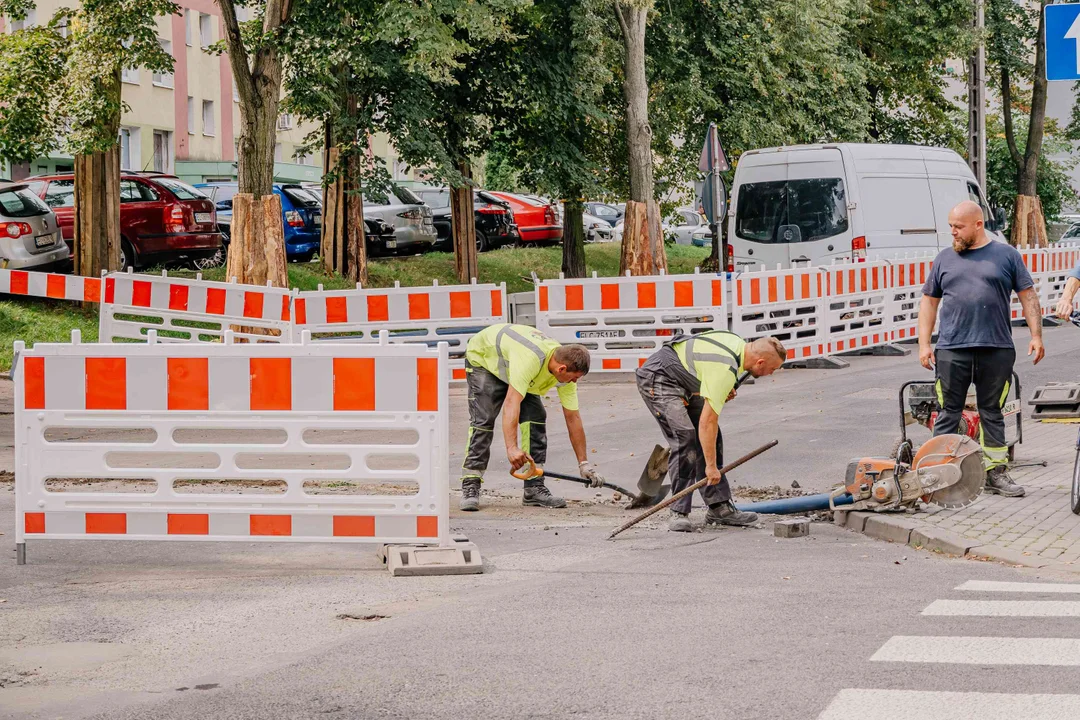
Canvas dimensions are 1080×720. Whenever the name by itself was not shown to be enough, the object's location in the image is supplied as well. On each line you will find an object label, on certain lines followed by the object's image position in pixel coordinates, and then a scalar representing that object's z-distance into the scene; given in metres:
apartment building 44.91
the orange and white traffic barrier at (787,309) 18.03
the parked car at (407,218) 28.75
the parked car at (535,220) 34.00
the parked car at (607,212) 43.73
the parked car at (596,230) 40.34
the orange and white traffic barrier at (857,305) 19.45
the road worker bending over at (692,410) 8.34
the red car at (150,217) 22.72
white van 20.64
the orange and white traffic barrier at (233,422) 7.62
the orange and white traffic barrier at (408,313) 17.53
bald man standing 9.20
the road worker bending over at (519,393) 9.10
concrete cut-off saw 8.63
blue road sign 10.45
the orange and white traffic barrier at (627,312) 17.84
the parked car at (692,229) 43.81
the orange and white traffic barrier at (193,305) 17.45
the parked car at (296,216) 27.36
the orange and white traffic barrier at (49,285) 17.30
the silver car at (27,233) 20.78
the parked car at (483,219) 31.30
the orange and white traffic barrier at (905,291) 20.31
